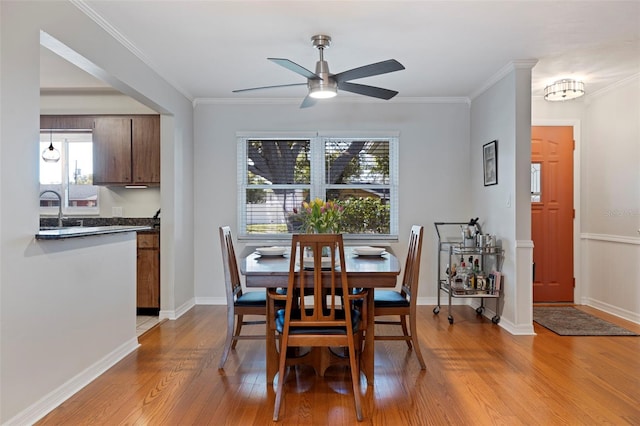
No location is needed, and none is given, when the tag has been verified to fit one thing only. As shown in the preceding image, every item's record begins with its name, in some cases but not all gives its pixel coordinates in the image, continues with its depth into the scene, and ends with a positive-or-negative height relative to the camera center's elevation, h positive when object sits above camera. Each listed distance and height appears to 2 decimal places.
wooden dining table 2.51 -0.40
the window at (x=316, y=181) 5.14 +0.31
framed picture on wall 4.31 +0.46
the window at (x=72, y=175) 5.07 +0.38
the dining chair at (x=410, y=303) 3.00 -0.66
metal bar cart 4.16 -0.63
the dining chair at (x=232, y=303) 3.01 -0.66
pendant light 4.68 +0.57
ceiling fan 2.79 +0.89
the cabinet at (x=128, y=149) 4.67 +0.63
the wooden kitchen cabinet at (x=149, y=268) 4.50 -0.61
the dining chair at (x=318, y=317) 2.31 -0.61
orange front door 5.17 -0.04
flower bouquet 2.81 -0.05
